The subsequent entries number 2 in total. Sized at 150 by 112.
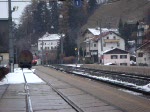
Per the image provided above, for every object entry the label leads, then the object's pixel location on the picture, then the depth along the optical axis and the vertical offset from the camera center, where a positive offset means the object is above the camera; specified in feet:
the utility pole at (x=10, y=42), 167.63 +10.04
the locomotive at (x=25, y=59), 261.50 +4.73
